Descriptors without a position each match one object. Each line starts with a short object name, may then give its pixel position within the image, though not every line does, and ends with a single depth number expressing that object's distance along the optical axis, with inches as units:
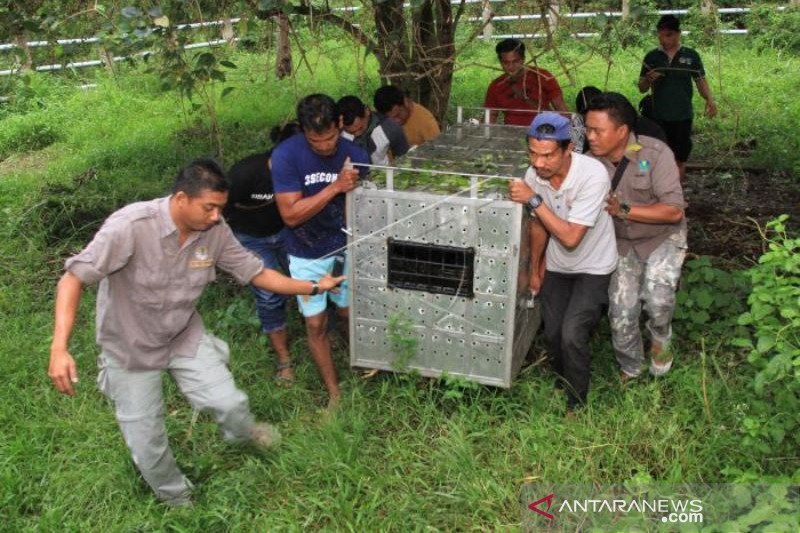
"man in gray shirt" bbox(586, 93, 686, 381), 157.8
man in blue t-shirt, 161.0
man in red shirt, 244.2
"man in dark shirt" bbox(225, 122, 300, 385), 183.9
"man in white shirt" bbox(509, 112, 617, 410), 148.3
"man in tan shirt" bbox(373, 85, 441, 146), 226.7
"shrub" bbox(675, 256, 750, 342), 187.0
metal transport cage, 150.8
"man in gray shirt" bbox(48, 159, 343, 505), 129.6
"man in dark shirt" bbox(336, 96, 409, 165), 203.9
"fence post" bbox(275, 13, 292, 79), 461.1
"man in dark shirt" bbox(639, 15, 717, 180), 283.4
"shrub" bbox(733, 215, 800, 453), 119.3
